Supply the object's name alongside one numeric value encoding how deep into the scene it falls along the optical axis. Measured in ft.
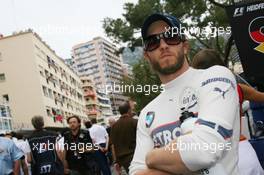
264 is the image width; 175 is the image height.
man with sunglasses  5.48
